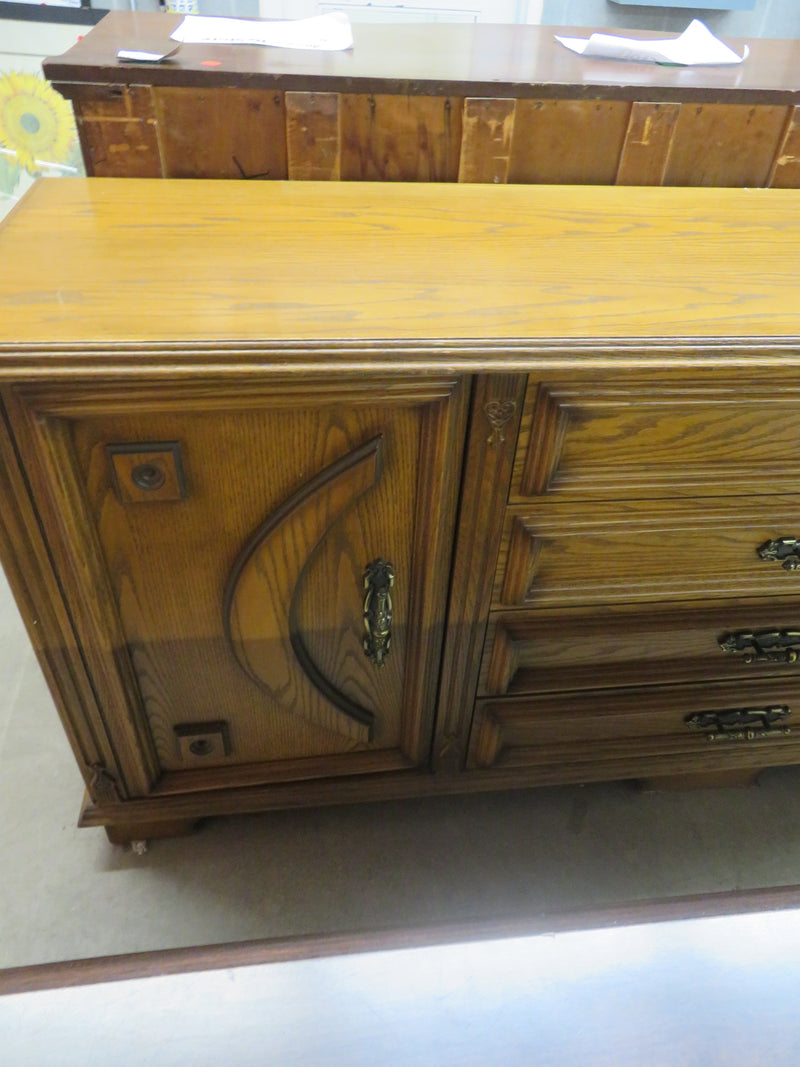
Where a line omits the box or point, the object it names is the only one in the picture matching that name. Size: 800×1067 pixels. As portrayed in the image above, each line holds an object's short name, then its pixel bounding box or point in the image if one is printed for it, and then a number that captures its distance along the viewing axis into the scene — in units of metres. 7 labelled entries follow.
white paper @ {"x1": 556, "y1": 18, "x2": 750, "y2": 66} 1.09
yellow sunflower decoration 1.70
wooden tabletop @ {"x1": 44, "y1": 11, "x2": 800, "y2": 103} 0.91
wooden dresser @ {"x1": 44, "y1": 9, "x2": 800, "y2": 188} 0.92
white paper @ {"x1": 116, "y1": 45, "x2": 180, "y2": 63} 0.91
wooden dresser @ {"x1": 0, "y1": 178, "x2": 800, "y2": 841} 0.68
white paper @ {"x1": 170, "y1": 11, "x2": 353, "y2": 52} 1.04
